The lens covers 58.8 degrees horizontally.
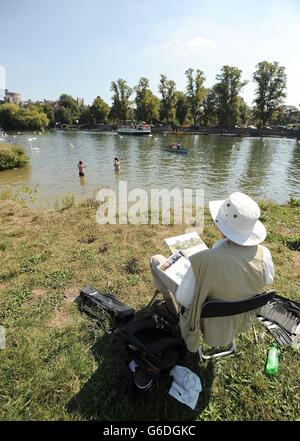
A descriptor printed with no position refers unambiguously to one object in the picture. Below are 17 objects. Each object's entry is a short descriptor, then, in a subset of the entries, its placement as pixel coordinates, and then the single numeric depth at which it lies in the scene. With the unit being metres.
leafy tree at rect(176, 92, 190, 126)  78.03
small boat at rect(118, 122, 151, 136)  61.70
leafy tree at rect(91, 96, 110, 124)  92.00
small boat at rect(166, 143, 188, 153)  29.39
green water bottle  2.66
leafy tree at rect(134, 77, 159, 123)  79.25
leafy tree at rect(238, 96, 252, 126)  70.44
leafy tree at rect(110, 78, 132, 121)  82.44
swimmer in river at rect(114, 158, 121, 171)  19.51
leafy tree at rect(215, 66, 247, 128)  66.82
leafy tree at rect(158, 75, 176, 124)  77.69
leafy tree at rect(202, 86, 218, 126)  72.62
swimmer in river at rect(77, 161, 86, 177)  17.29
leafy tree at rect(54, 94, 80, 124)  100.31
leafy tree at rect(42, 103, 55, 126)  99.91
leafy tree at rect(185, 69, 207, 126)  71.18
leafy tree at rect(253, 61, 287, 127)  62.53
